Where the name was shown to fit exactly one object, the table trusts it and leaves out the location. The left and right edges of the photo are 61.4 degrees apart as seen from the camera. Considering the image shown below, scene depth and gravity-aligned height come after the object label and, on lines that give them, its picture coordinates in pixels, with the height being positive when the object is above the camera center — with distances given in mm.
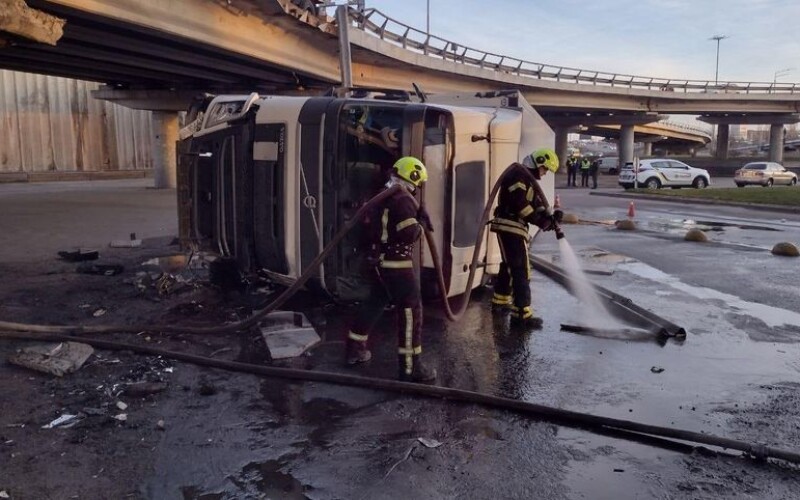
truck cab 5953 +12
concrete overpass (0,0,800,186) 15805 +3512
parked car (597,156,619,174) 53250 +553
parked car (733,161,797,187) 34781 -137
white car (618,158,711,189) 31578 -136
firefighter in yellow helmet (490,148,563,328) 6488 -454
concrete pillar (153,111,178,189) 29422 +1008
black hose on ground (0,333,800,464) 3850 -1518
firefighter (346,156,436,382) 4969 -636
